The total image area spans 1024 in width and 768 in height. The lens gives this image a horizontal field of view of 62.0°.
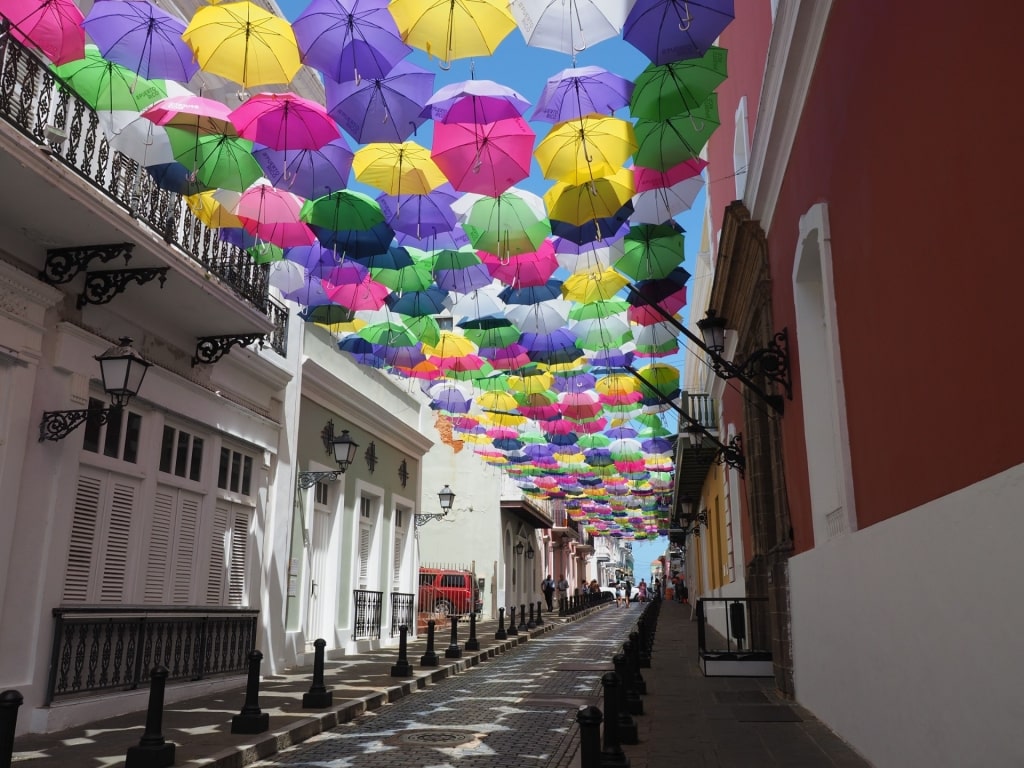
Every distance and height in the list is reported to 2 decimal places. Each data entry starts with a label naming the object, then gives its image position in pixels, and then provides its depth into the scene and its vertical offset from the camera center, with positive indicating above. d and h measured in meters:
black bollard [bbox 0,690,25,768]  4.33 -0.62
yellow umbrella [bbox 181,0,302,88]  7.24 +4.61
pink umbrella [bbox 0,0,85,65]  7.48 +4.92
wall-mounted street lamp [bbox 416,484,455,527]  20.41 +2.33
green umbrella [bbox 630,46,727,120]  7.90 +4.65
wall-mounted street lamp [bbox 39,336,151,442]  8.40 +2.04
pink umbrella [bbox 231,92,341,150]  7.92 +4.31
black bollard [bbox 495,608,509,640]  21.00 -0.84
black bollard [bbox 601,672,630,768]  5.54 -0.86
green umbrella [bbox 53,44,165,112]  8.38 +4.91
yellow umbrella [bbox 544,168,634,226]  9.19 +4.21
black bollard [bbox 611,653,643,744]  7.12 -1.04
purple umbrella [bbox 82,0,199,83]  7.35 +4.74
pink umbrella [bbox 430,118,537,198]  8.39 +4.31
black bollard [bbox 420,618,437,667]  14.61 -1.02
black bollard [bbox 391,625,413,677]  12.91 -1.01
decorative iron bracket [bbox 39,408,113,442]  8.48 +1.68
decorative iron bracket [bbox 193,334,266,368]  11.61 +3.32
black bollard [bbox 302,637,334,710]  9.69 -1.07
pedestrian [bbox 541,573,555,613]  41.69 +0.36
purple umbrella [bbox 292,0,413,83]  7.19 +4.65
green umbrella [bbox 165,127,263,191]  8.61 +4.36
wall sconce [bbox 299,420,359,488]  13.64 +2.19
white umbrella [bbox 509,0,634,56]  7.47 +4.93
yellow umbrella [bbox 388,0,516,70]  7.12 +4.68
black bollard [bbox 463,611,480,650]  17.78 -0.88
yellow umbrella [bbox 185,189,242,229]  9.76 +4.32
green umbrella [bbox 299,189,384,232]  9.59 +4.23
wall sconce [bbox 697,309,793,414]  9.10 +2.55
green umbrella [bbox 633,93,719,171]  8.32 +4.42
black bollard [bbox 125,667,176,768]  6.54 -1.10
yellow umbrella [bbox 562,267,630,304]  12.05 +4.33
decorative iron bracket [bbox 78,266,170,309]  9.22 +3.31
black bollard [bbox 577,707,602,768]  4.27 -0.69
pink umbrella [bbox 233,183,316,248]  9.66 +4.22
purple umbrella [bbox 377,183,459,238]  9.79 +4.34
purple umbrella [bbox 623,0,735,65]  6.97 +4.57
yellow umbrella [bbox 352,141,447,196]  9.11 +4.48
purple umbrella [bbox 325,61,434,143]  7.80 +4.43
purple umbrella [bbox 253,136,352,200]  8.59 +4.25
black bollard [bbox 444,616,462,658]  16.12 -0.97
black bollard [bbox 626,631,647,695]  8.95 -0.73
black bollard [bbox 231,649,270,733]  8.19 -1.10
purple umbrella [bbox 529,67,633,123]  8.18 +4.73
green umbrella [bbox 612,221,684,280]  10.84 +4.36
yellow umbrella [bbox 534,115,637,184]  8.45 +4.38
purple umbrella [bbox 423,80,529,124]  7.88 +4.45
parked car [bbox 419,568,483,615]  28.42 +0.18
